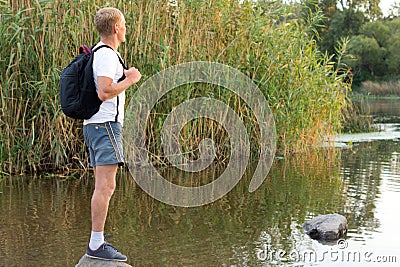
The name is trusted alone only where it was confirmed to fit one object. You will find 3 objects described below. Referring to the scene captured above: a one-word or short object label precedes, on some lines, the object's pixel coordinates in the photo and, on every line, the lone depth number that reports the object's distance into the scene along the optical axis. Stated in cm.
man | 367
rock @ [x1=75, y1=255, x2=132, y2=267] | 376
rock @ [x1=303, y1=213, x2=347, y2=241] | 482
